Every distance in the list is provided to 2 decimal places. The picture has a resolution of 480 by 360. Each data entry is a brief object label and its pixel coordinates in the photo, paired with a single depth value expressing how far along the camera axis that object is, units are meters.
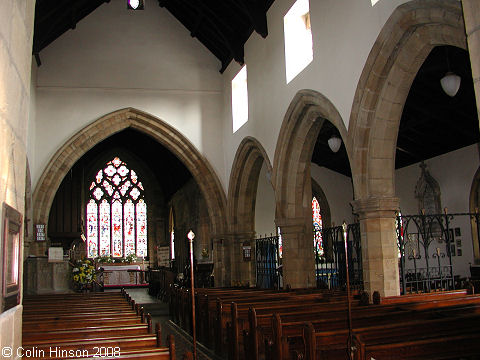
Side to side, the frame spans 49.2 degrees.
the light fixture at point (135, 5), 13.41
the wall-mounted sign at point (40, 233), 12.40
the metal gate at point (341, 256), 8.63
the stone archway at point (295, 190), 9.53
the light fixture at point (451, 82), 7.35
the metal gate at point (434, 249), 13.39
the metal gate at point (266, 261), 12.16
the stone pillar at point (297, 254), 9.72
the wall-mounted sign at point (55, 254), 9.40
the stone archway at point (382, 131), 6.45
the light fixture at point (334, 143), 10.42
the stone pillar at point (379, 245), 6.89
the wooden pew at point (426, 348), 3.20
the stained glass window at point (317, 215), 17.39
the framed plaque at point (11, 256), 2.69
